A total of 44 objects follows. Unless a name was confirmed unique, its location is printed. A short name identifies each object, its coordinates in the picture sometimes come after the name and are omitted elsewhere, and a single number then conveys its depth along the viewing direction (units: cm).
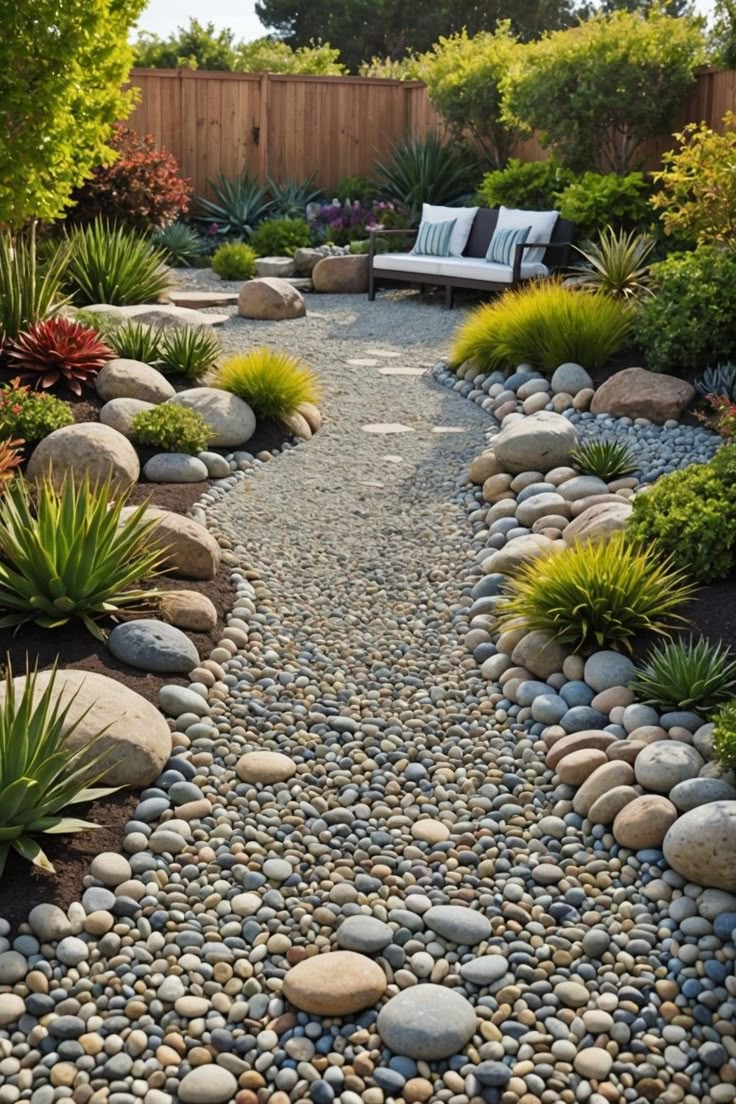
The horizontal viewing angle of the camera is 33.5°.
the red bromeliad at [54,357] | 725
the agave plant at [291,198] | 1541
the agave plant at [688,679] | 446
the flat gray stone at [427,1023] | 310
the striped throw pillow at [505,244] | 1134
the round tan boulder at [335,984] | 321
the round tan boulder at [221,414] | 737
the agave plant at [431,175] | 1451
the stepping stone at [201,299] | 1159
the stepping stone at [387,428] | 824
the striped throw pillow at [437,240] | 1246
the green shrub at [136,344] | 809
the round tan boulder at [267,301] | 1127
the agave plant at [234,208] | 1516
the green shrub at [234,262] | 1329
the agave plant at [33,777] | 358
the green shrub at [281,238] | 1432
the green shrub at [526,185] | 1240
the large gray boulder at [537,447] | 682
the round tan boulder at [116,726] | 405
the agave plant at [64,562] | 473
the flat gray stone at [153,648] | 475
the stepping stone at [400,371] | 959
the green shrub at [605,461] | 662
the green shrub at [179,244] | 1393
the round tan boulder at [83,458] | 622
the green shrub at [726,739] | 389
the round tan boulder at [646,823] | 388
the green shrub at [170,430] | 682
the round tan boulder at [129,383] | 737
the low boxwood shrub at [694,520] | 517
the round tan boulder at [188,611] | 516
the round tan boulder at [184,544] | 556
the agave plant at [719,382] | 750
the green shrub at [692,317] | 762
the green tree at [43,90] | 730
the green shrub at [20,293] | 757
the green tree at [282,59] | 2230
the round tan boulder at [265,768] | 432
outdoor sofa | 1110
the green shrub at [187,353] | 806
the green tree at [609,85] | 1119
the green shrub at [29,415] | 649
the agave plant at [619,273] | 913
